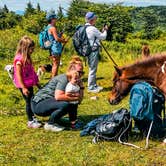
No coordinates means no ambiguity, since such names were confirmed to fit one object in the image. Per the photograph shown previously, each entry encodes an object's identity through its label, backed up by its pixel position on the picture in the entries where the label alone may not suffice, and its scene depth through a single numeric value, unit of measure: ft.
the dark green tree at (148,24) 82.72
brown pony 16.89
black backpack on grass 16.96
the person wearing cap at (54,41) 27.05
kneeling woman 18.21
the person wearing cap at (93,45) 26.99
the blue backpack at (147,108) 16.44
